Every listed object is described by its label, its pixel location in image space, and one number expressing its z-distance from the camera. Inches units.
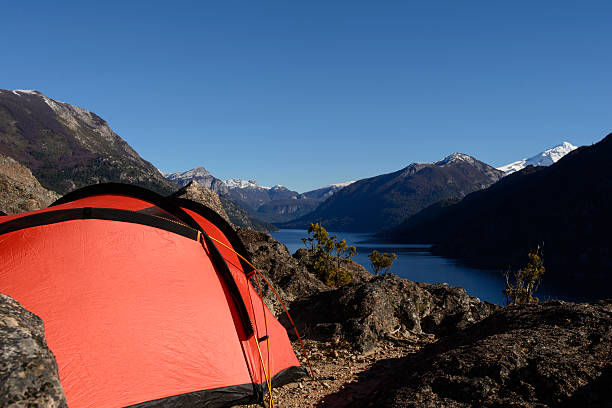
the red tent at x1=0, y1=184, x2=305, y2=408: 199.5
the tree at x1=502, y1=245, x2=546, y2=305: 767.1
